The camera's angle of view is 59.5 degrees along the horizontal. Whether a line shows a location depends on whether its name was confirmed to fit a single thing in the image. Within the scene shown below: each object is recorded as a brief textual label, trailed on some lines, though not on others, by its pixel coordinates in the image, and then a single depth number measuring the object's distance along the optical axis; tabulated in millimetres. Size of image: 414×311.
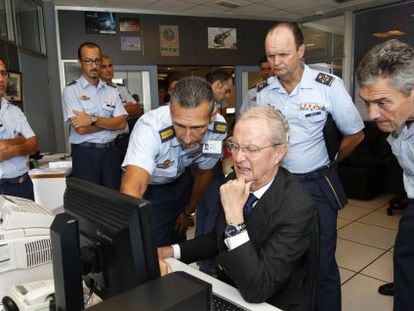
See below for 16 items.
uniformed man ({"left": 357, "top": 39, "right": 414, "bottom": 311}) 1204
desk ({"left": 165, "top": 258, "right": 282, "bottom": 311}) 1094
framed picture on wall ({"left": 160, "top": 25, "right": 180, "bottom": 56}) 5711
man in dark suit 1098
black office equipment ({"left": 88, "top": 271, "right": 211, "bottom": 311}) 631
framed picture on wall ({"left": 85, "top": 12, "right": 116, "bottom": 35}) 5281
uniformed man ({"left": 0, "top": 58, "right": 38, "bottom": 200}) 2527
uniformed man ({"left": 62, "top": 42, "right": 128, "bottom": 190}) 3168
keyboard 1092
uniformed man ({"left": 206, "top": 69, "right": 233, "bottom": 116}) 3453
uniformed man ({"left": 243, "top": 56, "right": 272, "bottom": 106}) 2266
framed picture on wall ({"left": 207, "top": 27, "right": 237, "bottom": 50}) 6070
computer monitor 748
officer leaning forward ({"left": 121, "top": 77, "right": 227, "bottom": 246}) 1538
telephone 957
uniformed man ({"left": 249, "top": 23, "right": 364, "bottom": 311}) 1926
